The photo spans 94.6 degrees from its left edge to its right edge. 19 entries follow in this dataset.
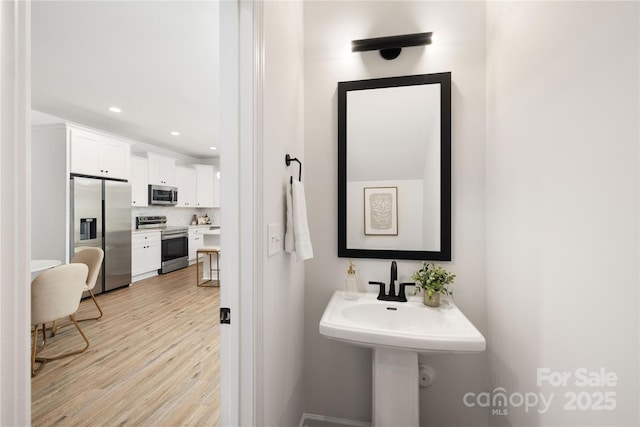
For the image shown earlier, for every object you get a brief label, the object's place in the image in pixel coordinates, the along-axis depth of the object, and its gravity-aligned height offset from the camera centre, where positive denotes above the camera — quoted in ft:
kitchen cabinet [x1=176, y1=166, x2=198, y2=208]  21.19 +2.18
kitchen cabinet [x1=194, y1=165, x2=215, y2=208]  23.07 +2.42
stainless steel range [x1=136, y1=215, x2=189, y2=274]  18.81 -1.72
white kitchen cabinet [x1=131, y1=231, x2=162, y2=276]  16.69 -2.16
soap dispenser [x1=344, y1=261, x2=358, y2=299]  5.14 -1.22
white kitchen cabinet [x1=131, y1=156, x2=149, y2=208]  17.25 +2.03
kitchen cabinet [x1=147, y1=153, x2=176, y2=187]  18.61 +3.05
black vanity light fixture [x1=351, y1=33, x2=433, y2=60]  4.98 +2.97
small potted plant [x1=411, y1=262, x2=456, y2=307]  4.80 -1.12
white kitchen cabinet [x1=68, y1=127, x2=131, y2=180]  13.24 +3.00
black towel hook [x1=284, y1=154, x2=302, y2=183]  4.54 +0.86
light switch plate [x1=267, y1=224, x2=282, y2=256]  3.79 -0.31
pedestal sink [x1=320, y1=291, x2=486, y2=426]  3.63 -1.61
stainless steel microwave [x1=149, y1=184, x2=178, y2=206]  18.47 +1.36
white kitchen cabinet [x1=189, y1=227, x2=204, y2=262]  21.97 -1.87
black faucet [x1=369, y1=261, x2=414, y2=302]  5.06 -1.32
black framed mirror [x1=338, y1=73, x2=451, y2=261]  5.16 +0.86
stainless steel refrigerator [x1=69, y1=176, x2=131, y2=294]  13.14 -0.36
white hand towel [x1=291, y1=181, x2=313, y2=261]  4.29 -0.16
